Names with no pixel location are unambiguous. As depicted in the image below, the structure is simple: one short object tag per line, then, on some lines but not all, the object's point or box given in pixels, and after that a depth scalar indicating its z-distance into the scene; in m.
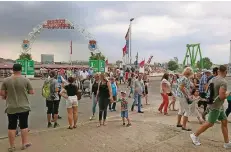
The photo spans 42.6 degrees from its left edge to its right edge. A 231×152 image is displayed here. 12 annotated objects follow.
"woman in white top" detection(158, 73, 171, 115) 11.30
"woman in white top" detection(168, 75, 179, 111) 12.16
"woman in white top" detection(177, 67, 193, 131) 7.82
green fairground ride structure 52.49
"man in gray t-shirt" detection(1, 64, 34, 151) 6.11
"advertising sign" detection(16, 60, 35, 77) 40.25
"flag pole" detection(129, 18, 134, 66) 36.38
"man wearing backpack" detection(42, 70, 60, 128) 8.76
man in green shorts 6.03
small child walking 8.77
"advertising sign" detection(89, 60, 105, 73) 36.81
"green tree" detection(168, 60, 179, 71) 101.84
